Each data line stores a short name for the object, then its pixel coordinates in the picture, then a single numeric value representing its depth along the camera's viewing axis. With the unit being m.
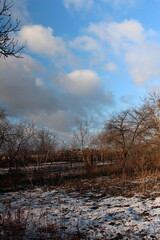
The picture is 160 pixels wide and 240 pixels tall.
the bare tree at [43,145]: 28.06
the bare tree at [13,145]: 15.69
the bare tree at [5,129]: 13.19
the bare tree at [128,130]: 16.75
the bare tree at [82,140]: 30.61
